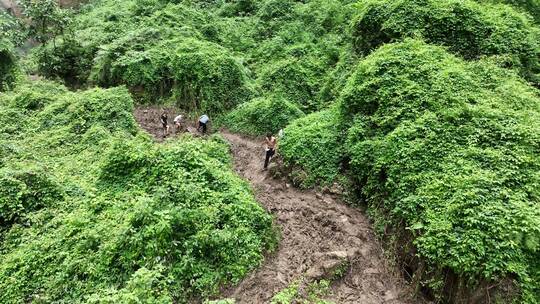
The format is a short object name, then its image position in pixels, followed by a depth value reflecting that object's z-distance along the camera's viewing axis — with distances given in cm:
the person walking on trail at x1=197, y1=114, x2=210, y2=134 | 1839
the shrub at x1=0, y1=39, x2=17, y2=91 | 2114
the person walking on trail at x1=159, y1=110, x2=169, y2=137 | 1817
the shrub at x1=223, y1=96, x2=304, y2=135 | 1791
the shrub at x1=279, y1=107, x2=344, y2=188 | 1347
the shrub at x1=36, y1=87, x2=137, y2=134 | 1609
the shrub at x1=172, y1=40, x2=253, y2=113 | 2008
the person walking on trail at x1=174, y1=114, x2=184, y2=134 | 1834
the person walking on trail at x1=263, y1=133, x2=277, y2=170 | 1481
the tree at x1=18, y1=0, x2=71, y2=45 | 2245
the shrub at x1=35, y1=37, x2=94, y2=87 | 2356
